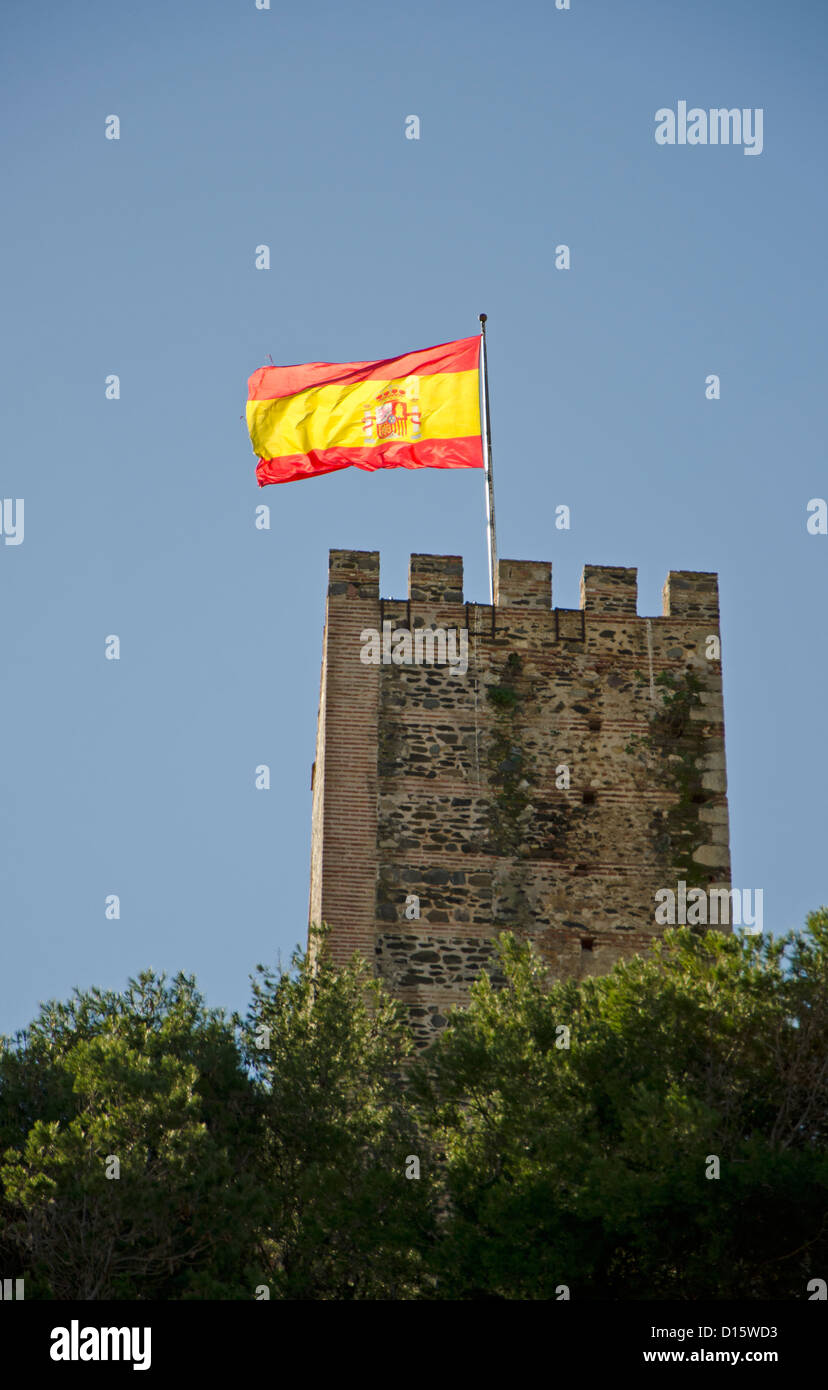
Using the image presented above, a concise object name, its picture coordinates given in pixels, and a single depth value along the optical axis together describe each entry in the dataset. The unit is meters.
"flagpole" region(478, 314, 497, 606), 31.75
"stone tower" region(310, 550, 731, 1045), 28.78
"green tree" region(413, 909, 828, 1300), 20.28
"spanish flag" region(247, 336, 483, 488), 32.41
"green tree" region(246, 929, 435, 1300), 22.03
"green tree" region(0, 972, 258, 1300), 21.88
